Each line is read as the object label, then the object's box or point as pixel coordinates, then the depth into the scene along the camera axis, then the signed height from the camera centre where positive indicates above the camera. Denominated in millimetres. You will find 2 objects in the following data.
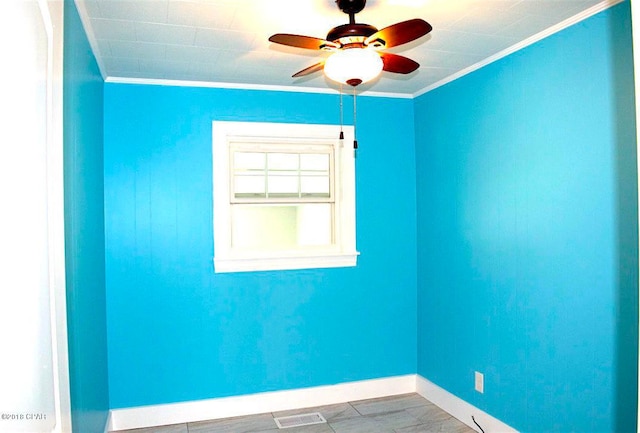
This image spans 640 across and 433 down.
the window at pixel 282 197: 3703 +183
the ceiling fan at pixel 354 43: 2143 +802
